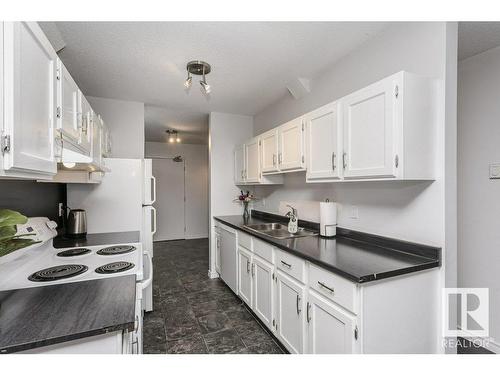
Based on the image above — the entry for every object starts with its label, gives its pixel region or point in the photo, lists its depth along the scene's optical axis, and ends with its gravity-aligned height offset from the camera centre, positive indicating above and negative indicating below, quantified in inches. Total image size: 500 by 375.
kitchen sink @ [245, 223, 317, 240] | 93.1 -19.0
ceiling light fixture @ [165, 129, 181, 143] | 190.5 +42.4
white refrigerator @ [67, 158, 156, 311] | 95.7 -5.5
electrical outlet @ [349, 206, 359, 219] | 80.2 -8.6
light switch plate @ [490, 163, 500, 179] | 73.0 +4.9
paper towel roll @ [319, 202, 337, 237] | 83.8 -11.0
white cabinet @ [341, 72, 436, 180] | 55.1 +13.9
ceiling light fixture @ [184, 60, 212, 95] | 86.7 +43.5
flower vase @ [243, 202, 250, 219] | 142.5 -14.5
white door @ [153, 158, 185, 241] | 231.8 -11.9
